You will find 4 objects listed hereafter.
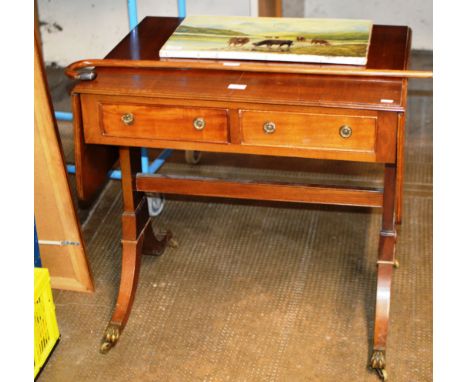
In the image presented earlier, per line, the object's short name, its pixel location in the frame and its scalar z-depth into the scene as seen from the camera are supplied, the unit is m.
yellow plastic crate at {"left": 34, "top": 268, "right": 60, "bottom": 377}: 2.50
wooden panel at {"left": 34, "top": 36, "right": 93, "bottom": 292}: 2.57
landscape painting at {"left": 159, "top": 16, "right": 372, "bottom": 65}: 2.33
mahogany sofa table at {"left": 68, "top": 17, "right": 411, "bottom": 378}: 2.18
